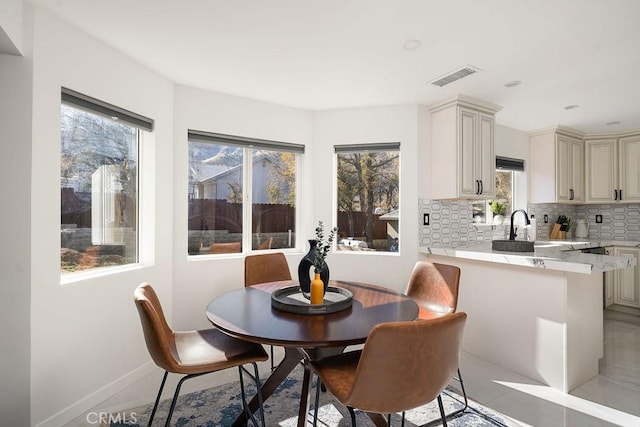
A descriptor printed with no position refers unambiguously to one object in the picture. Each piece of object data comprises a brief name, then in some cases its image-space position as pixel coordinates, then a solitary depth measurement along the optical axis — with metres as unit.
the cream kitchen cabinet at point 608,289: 4.40
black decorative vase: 2.01
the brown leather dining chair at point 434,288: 2.37
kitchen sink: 2.99
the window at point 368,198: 3.59
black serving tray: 1.79
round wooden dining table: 1.45
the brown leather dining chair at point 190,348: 1.55
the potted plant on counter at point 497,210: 4.07
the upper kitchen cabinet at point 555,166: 4.36
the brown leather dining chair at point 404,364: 1.25
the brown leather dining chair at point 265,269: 2.79
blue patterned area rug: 1.98
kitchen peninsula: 2.39
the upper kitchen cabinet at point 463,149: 3.29
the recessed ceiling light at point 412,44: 2.23
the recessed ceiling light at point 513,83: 2.88
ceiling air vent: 2.65
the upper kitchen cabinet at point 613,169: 4.43
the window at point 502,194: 4.08
